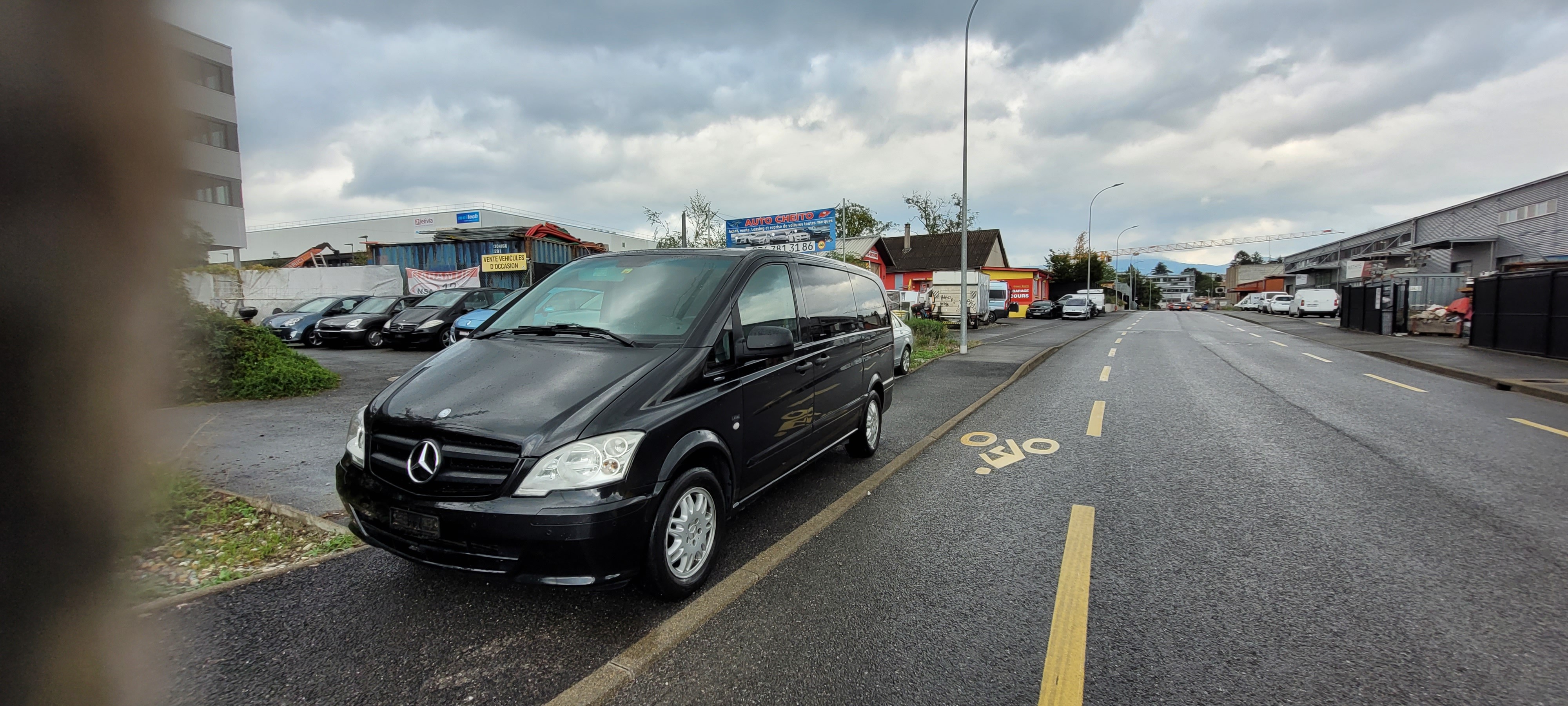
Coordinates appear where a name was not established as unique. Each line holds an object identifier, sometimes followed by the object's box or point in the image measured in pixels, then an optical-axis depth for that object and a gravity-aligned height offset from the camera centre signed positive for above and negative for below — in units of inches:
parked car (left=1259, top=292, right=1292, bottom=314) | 1876.2 -23.8
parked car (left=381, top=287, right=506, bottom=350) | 608.1 -12.0
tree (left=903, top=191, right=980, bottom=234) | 2753.4 +327.5
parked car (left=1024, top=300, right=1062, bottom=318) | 1660.9 -28.4
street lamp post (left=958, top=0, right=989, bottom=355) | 628.4 +17.9
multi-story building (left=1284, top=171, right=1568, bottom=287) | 1268.5 +121.1
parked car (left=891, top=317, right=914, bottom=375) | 468.8 -32.8
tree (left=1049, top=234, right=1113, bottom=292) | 2474.2 +105.9
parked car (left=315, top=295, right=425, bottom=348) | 631.8 -19.5
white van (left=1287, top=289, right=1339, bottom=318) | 1529.3 -19.4
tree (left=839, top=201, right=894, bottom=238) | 2620.6 +303.7
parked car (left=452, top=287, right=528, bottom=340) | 555.5 -13.4
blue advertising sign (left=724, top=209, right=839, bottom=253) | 1051.3 +112.2
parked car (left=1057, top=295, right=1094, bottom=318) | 1612.9 -24.7
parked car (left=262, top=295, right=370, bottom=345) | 653.3 -12.6
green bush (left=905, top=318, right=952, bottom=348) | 692.1 -33.5
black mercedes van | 114.9 -23.2
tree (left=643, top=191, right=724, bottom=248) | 1062.4 +123.3
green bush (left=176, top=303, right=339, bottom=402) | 295.7 -29.0
